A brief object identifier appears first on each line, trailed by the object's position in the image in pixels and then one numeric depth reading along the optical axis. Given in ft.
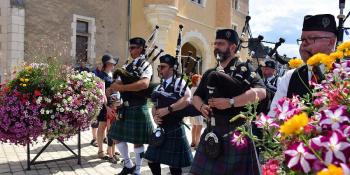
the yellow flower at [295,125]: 3.13
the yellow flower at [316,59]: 4.57
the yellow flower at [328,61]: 4.50
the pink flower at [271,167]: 4.18
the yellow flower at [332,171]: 2.68
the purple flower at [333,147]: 3.14
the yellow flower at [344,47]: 4.87
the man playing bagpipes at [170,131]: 13.66
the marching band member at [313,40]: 7.36
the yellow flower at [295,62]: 6.84
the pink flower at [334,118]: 3.45
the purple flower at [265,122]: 4.22
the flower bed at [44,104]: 15.65
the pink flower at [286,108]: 3.96
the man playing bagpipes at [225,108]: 9.85
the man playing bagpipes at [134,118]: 15.79
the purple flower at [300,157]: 3.23
